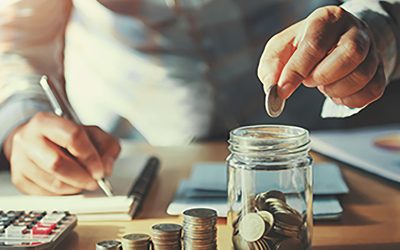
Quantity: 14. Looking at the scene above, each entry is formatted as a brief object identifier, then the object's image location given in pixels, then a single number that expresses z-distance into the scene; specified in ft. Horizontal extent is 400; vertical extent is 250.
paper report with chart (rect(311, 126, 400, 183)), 3.63
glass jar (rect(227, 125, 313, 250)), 2.59
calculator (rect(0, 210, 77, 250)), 2.67
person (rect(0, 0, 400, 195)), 3.27
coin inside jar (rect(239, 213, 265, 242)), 2.58
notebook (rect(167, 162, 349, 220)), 3.08
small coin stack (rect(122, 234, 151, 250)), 2.60
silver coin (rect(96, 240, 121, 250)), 2.57
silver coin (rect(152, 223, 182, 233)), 2.63
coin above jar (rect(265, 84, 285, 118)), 2.75
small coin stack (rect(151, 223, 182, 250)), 2.62
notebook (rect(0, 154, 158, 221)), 3.08
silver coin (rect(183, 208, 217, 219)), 2.62
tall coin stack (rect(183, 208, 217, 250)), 2.62
